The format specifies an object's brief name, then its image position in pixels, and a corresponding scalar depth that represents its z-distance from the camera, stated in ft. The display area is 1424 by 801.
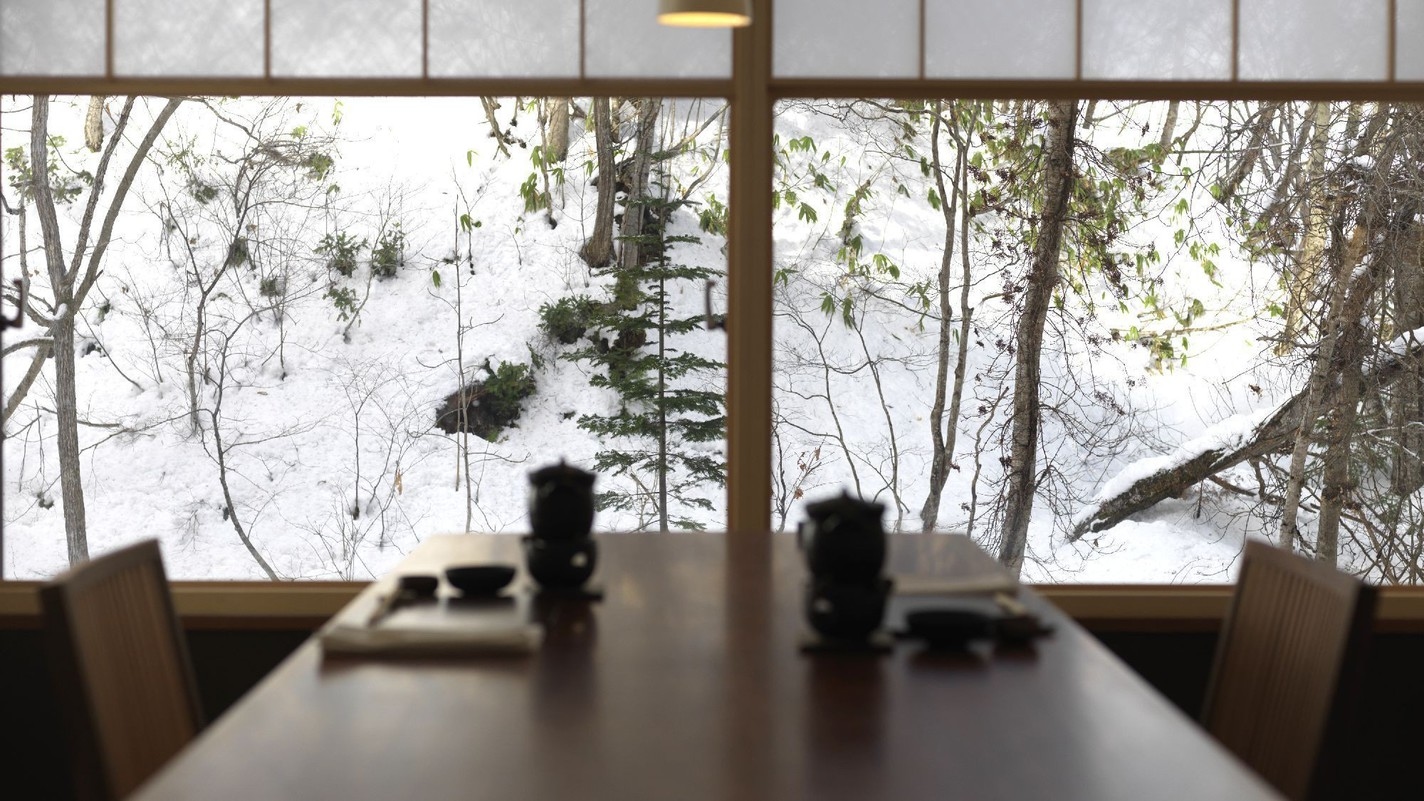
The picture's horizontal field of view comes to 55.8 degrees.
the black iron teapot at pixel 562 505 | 6.71
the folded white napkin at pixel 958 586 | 6.75
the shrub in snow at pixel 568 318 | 18.38
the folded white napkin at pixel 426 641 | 5.47
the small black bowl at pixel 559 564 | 6.68
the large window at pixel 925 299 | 16.85
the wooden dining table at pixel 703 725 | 3.92
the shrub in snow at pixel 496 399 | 18.45
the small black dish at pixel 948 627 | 5.72
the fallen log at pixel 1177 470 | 17.53
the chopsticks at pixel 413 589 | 6.54
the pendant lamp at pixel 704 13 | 7.48
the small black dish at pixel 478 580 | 6.65
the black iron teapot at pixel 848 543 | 5.60
